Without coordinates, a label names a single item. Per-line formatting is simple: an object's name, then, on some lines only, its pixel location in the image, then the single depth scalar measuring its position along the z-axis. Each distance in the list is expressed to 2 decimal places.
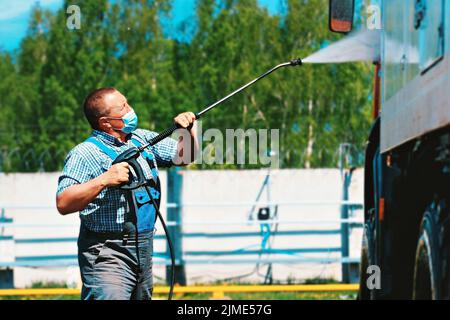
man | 8.55
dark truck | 6.68
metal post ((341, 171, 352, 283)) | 24.70
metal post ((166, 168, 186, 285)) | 24.67
